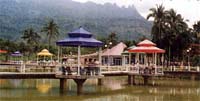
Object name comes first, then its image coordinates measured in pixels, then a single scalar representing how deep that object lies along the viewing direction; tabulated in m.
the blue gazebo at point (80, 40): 23.70
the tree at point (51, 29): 76.25
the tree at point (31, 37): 81.56
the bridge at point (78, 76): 23.86
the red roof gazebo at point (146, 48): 31.92
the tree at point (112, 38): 78.59
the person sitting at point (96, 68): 24.34
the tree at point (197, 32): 53.81
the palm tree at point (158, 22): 53.03
